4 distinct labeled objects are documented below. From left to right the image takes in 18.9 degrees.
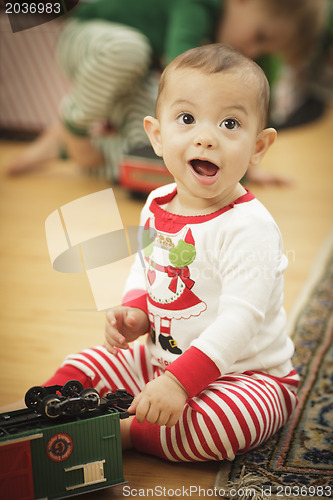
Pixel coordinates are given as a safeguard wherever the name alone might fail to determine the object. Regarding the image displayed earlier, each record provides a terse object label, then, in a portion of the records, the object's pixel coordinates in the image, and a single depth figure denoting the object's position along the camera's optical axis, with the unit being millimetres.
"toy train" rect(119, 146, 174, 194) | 2026
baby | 982
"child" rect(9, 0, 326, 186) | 1920
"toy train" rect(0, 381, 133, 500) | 904
